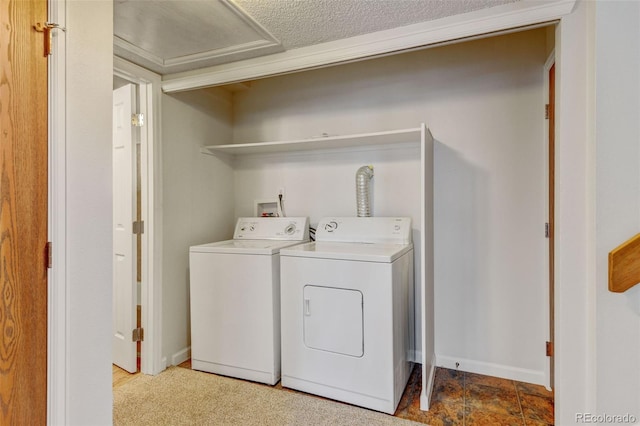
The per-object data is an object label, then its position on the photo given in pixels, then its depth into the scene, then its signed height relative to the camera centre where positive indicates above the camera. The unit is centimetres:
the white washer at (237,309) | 238 -68
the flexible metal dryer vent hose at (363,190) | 269 +17
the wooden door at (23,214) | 108 +0
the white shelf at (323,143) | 240 +53
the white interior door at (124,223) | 256 -7
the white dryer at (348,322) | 204 -68
